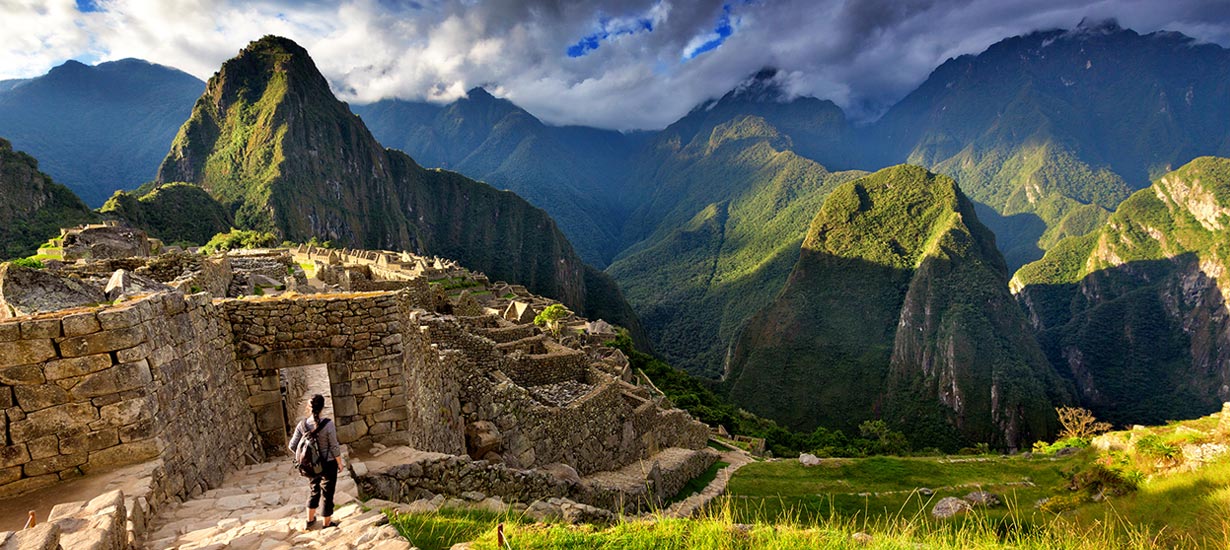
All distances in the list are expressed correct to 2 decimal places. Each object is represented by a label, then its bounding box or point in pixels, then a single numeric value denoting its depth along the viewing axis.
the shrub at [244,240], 64.28
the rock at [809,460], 20.84
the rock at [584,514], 6.88
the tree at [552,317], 31.38
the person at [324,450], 4.83
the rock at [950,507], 14.46
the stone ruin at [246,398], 4.49
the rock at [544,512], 6.40
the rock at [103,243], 25.53
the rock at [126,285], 6.91
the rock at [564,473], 10.10
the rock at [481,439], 10.86
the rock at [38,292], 6.19
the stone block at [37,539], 3.05
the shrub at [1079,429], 32.25
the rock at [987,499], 16.14
